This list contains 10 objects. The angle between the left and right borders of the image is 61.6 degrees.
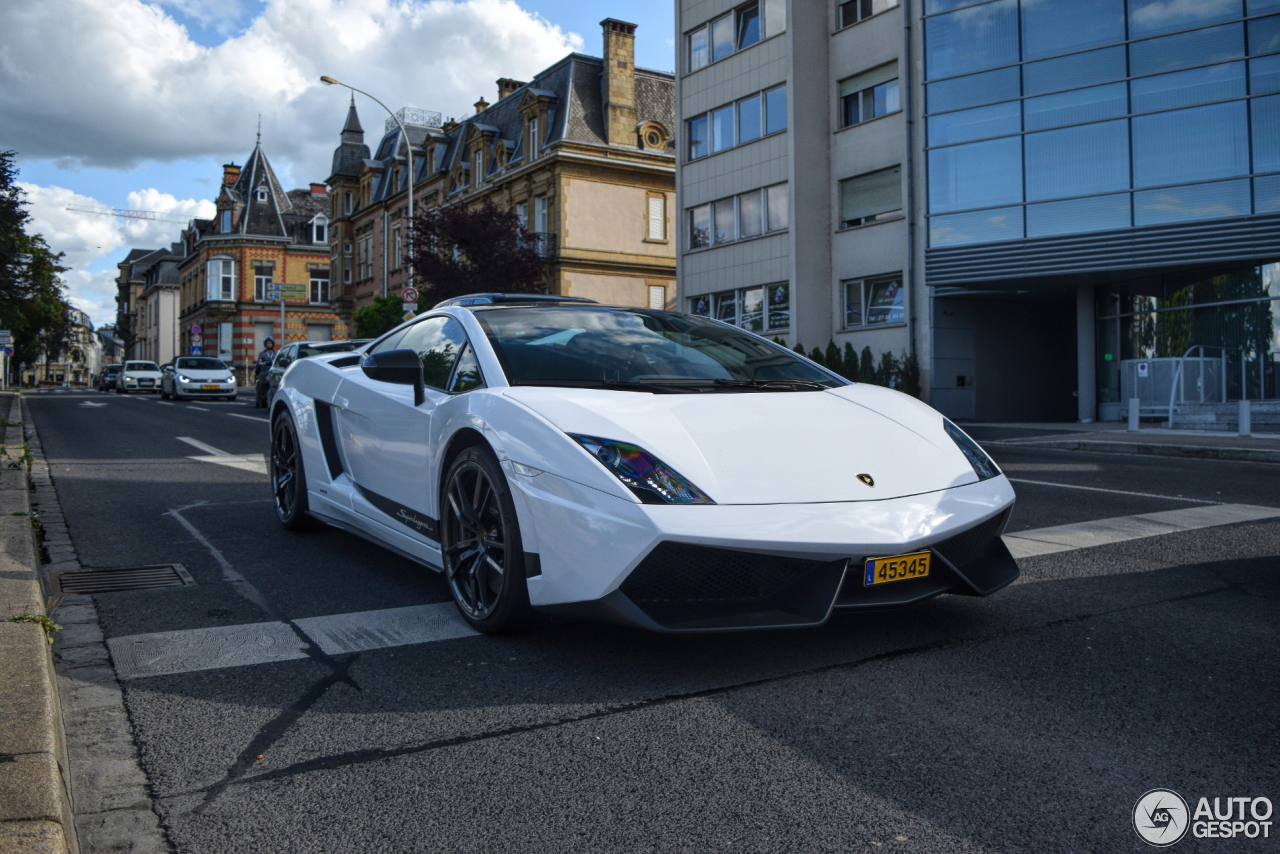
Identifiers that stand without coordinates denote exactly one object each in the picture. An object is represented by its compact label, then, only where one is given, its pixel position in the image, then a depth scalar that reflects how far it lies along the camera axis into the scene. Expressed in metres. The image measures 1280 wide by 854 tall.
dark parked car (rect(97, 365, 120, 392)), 56.75
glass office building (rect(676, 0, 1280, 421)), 19.62
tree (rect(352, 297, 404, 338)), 39.16
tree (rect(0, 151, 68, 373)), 27.33
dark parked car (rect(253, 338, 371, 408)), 16.21
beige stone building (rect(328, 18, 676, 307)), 39.72
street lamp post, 30.18
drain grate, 5.07
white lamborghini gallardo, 3.37
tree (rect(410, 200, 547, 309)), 33.06
